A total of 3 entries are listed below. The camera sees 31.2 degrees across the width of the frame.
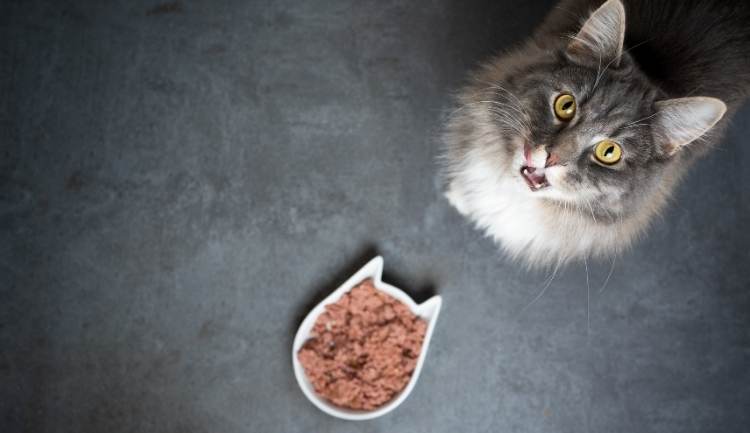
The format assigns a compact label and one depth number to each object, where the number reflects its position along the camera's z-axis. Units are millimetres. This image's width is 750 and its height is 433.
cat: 1089
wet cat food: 1258
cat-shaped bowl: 1251
